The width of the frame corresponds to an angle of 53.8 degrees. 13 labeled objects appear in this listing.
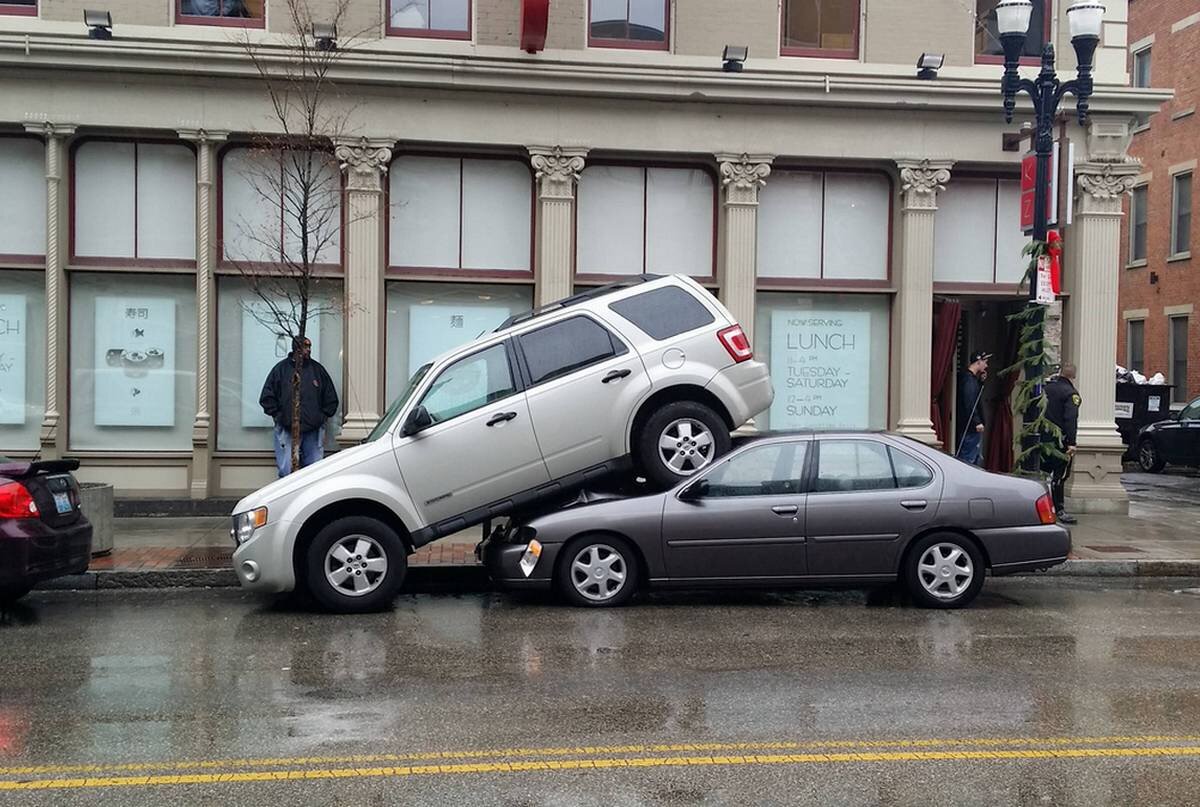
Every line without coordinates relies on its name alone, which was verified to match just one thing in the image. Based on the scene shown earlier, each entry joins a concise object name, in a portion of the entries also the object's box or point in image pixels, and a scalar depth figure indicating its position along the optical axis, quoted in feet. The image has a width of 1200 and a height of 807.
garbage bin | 86.43
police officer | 46.24
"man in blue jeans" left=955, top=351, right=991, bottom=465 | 49.29
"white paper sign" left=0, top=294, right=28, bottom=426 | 48.21
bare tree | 46.26
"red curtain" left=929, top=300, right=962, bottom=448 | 53.67
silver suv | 30.50
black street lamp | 41.09
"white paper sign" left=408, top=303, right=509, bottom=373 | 49.85
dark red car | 28.96
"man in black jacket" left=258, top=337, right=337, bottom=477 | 45.96
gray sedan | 30.68
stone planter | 37.40
